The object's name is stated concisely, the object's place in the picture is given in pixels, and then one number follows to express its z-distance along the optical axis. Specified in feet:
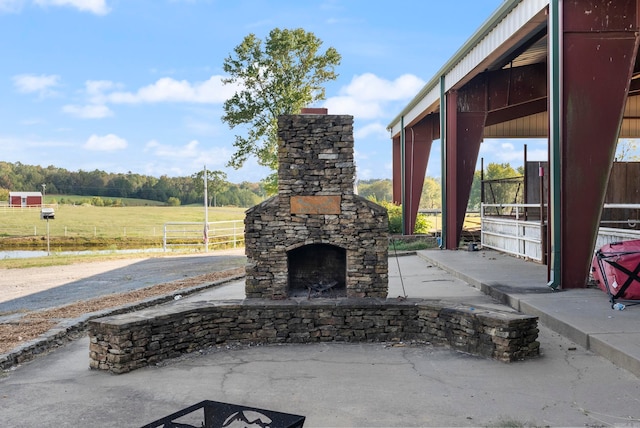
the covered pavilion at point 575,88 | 28.91
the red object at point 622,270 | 24.63
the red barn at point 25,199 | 190.77
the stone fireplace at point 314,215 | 26.18
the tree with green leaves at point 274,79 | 92.32
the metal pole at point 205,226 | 86.89
